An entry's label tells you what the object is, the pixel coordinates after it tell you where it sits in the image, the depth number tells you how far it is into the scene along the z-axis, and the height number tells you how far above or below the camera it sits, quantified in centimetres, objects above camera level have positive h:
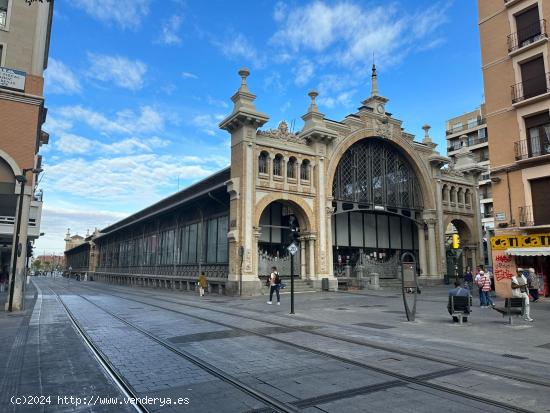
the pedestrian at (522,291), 1287 -75
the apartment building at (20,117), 1644 +639
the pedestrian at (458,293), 1253 -79
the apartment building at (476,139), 6038 +2045
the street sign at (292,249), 1680 +76
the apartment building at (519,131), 2102 +739
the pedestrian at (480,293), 1747 -107
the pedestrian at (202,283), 2514 -98
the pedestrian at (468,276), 2345 -48
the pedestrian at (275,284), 1953 -79
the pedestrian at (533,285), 1969 -83
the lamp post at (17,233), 1592 +132
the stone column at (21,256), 1612 +42
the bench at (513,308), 1208 -118
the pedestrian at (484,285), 1727 -73
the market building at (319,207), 2566 +464
